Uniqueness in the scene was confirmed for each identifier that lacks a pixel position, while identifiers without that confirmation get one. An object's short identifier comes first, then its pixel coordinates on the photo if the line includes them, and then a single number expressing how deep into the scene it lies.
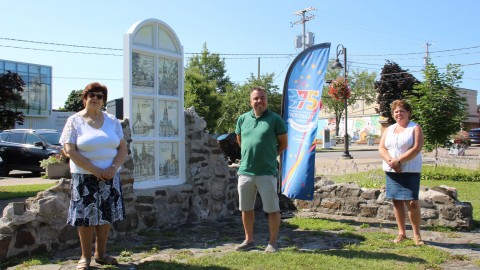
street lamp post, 20.39
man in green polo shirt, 5.12
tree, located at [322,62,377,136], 53.45
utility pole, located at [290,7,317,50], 33.49
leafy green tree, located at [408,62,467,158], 13.25
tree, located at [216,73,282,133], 32.97
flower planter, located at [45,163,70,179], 10.22
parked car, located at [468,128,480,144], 39.44
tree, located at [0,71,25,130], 9.34
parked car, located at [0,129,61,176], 14.13
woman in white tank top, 5.43
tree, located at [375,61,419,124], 30.61
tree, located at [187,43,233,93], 40.78
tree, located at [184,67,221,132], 28.89
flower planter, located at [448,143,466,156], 21.58
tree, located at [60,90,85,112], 62.19
